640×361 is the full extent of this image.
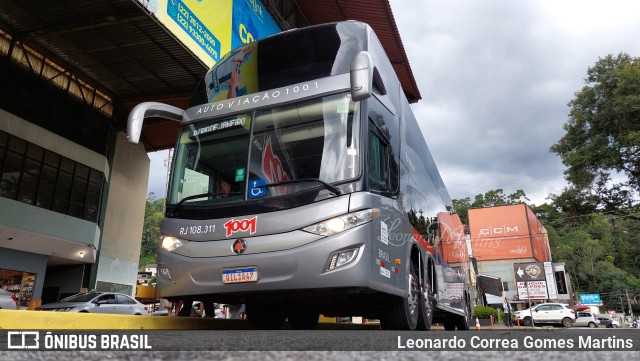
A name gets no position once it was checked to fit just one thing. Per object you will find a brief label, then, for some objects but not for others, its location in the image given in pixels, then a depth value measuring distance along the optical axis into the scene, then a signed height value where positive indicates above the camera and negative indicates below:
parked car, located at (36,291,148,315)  12.84 +0.65
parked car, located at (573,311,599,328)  32.31 +0.22
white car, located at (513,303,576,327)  29.44 +0.54
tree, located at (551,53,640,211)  21.56 +8.81
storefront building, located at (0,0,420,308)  14.44 +8.73
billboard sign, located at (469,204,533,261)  50.41 +9.53
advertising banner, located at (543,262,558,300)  44.97 +4.12
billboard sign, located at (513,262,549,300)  21.09 +1.50
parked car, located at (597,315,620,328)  36.50 +0.08
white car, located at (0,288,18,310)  10.65 +0.59
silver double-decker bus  4.57 +1.45
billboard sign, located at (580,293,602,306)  60.38 +2.98
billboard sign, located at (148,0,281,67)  13.09 +8.66
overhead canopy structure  14.24 +9.41
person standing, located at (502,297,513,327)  28.00 +0.51
